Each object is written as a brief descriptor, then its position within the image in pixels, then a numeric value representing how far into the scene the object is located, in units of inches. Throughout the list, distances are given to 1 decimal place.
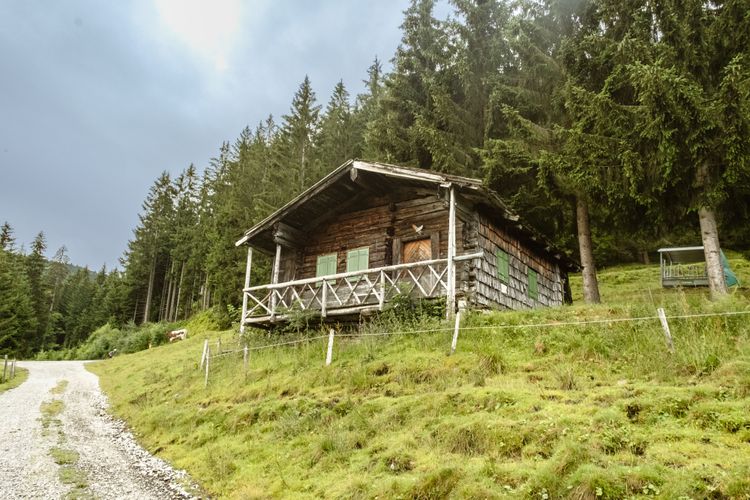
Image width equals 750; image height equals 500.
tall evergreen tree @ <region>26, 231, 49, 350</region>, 2315.5
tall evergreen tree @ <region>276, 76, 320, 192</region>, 1353.3
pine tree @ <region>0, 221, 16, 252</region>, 2525.8
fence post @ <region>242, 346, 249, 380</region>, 546.0
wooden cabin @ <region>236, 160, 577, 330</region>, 594.9
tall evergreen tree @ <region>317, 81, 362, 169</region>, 1387.1
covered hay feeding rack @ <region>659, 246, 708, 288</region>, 901.2
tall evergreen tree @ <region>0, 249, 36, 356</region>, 1748.3
